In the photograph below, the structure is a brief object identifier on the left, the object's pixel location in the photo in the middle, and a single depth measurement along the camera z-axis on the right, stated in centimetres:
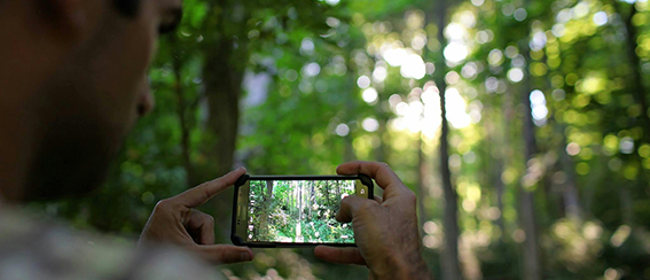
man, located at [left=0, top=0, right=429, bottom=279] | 29
